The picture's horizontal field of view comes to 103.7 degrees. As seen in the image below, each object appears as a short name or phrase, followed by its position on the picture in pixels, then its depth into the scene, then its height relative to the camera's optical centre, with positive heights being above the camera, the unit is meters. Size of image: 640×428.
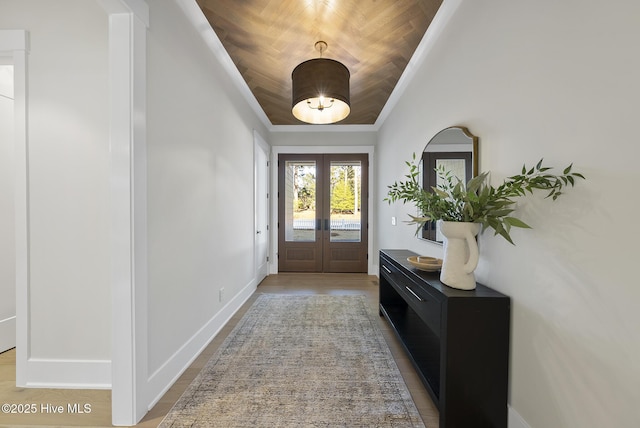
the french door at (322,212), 4.91 -0.01
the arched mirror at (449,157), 1.72 +0.43
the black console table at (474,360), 1.32 -0.78
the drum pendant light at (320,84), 2.18 +1.13
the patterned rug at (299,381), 1.48 -1.21
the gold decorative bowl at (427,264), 1.85 -0.39
